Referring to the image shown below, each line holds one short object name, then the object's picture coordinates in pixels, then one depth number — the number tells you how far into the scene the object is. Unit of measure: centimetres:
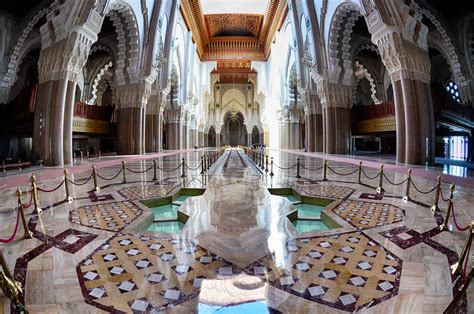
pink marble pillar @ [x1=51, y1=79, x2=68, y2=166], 833
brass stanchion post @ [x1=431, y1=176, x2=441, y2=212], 374
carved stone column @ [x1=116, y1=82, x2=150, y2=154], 1380
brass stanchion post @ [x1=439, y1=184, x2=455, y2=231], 299
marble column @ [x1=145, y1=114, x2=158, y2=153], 1689
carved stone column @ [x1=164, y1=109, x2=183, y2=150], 2211
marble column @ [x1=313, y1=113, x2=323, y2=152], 1658
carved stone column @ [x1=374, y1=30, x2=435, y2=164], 855
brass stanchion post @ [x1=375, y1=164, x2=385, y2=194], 509
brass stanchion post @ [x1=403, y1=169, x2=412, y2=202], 444
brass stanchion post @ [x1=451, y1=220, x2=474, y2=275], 195
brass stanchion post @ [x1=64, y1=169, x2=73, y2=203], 443
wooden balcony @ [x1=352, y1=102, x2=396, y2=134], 1272
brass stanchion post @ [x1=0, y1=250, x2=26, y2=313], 153
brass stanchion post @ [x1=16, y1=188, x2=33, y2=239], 281
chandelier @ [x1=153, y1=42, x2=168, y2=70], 1393
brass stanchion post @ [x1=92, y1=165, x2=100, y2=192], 526
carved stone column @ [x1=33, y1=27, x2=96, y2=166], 827
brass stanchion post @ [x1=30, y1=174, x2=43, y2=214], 370
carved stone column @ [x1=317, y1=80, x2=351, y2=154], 1366
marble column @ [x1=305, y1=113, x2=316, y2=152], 1666
